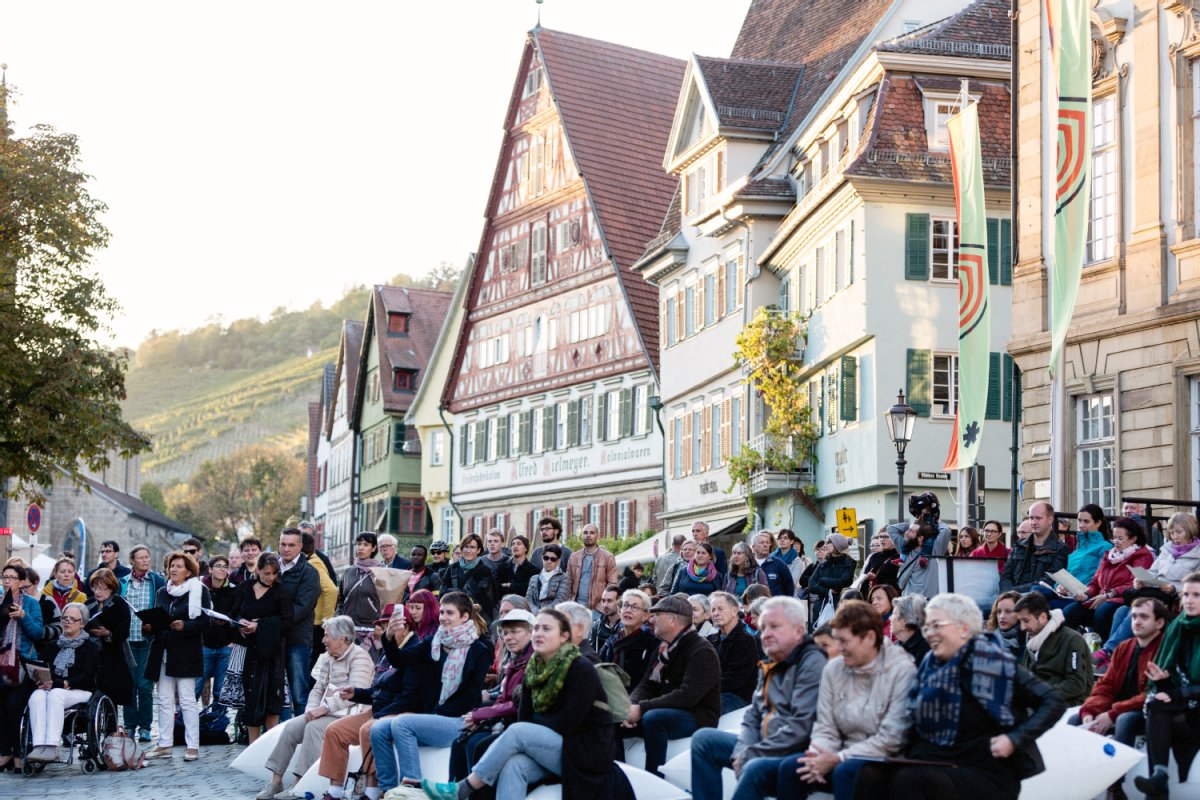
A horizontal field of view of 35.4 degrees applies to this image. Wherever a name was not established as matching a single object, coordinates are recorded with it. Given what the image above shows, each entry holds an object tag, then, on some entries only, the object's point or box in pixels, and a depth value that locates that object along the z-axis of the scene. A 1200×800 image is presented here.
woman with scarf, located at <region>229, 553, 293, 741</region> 17.80
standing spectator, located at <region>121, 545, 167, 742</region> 18.61
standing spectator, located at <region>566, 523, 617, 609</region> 19.08
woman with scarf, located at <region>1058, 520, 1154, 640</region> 14.56
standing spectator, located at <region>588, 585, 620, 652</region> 16.39
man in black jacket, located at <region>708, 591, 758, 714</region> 13.16
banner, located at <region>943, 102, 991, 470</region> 21.77
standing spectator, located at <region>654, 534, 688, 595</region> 20.06
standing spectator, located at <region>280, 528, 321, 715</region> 17.97
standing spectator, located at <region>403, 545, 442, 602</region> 19.61
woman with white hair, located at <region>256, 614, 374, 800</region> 14.72
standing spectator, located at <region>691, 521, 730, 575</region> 19.36
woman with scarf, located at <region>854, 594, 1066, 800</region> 8.88
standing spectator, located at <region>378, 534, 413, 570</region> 20.33
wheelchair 16.83
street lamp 24.44
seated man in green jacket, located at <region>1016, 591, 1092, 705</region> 12.23
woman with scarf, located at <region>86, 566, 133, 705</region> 17.30
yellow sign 24.52
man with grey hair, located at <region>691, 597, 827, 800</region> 9.91
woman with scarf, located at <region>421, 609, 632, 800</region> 11.16
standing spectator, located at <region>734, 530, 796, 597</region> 18.77
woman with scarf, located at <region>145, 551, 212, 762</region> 17.45
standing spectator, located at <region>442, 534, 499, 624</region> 19.20
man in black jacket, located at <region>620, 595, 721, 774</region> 12.27
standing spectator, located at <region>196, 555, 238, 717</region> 18.23
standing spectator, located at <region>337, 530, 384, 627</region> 18.66
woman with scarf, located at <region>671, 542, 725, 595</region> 18.19
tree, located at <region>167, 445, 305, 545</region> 102.00
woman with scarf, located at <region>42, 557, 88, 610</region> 19.44
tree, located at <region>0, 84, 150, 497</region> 28.73
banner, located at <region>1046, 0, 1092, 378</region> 19.45
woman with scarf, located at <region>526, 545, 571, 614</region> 18.58
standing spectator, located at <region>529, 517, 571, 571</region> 19.08
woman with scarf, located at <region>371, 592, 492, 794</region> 13.28
